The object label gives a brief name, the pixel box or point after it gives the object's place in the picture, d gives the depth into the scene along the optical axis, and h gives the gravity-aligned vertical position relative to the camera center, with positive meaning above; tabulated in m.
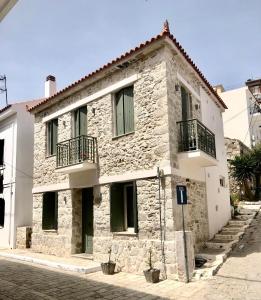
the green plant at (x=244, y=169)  19.48 +2.06
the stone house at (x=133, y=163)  9.50 +1.44
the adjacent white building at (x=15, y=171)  15.76 +1.96
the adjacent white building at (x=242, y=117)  26.59 +7.42
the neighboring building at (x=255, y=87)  29.84 +11.07
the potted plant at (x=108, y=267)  9.56 -1.84
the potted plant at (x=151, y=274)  8.29 -1.82
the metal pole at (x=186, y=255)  8.17 -1.33
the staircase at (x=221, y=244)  8.69 -1.42
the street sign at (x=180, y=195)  8.73 +0.26
